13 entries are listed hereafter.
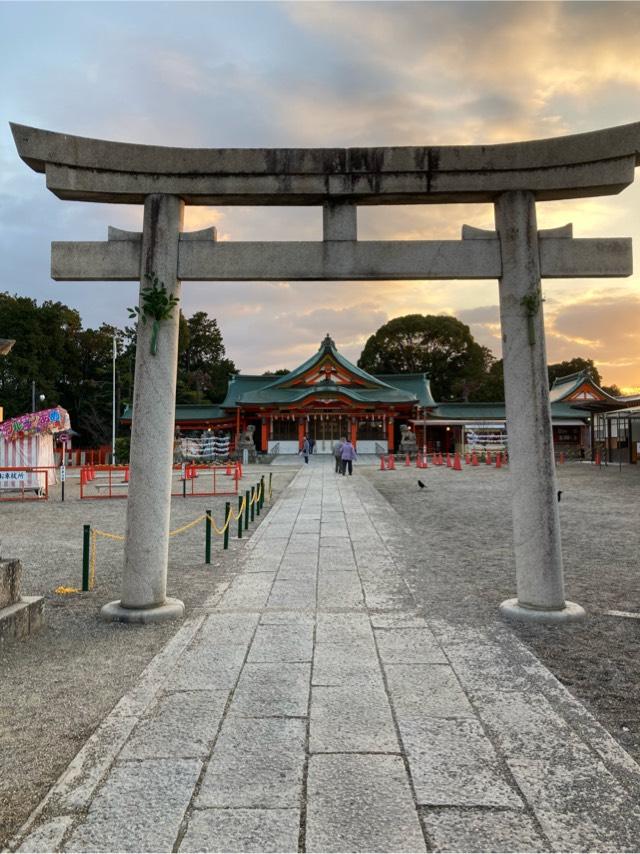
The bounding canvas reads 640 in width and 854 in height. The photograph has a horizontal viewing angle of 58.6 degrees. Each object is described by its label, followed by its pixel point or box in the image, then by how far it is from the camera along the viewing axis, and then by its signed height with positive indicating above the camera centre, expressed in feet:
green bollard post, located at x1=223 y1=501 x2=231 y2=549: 29.19 -3.16
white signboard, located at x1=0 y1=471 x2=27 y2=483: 54.34 -1.25
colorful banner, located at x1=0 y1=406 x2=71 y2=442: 57.88 +3.78
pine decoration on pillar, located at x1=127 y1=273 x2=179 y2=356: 17.98 +4.97
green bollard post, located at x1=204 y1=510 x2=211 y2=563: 25.92 -4.03
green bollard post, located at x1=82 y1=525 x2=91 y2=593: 21.48 -3.62
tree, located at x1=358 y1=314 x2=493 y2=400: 195.93 +36.72
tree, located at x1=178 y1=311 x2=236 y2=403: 192.54 +34.96
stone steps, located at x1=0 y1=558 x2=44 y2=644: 15.39 -4.09
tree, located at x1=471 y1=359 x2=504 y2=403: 186.50 +23.26
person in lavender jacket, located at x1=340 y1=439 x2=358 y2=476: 78.23 +0.65
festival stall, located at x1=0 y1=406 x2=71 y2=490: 57.93 +2.43
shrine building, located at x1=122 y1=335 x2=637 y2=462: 121.80 +10.21
